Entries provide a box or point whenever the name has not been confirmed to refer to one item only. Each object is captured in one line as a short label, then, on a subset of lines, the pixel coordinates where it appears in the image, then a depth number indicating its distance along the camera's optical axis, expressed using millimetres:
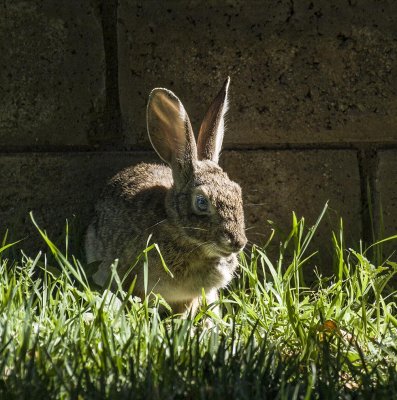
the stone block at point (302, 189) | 8547
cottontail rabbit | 7203
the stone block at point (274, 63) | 8336
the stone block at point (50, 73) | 8477
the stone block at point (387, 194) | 8469
